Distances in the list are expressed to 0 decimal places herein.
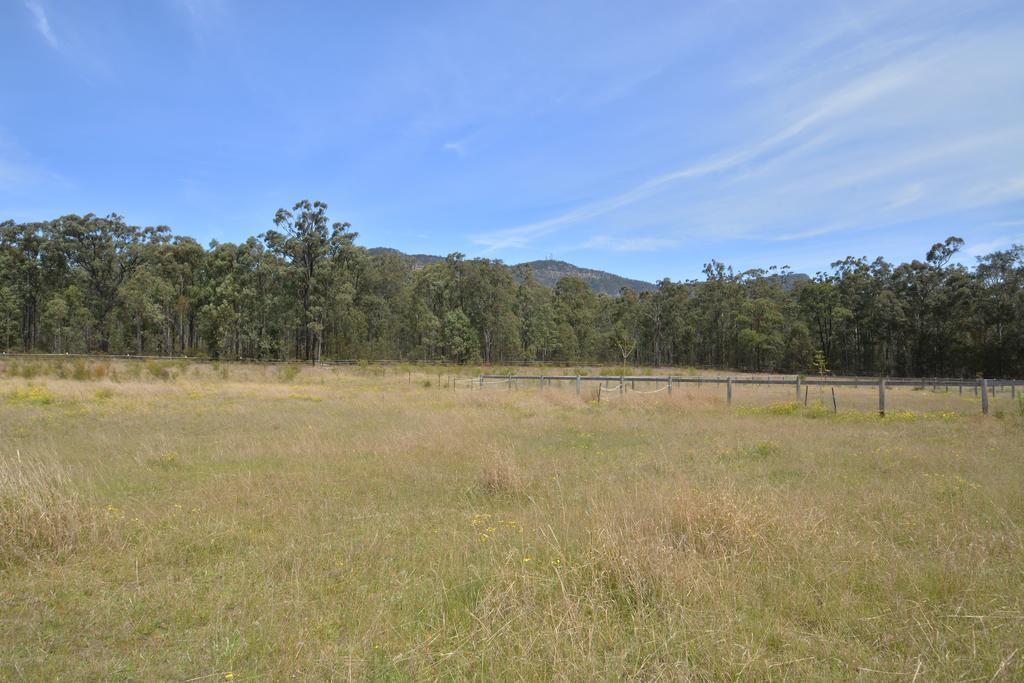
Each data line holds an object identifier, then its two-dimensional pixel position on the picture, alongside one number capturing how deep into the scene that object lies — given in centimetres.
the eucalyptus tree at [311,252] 5916
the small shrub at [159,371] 3081
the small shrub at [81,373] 2861
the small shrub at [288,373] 3475
